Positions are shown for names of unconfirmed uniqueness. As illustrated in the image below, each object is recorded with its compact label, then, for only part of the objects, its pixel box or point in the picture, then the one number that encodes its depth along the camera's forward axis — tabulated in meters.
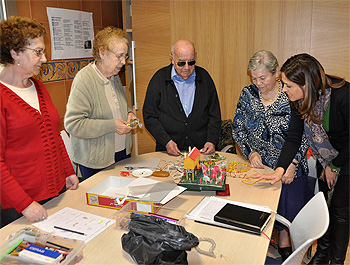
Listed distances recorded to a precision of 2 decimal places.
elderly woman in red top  1.58
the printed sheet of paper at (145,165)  2.29
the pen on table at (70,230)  1.50
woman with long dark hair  1.92
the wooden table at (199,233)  1.34
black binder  1.51
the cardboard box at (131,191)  1.64
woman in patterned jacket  2.27
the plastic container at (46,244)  1.24
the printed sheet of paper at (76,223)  1.50
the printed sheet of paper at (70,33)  3.21
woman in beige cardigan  2.20
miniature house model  1.96
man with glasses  2.71
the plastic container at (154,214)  1.55
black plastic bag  1.22
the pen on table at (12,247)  1.24
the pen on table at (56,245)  1.30
